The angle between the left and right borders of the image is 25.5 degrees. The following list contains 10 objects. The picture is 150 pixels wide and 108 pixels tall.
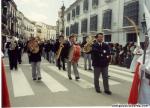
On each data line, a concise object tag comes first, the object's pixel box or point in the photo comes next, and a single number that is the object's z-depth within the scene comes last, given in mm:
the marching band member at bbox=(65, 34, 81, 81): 10180
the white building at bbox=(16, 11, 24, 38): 53675
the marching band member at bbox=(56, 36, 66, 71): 13086
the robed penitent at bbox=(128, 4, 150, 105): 4340
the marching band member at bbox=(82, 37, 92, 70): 13484
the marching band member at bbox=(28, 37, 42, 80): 10039
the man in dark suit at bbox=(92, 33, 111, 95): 7992
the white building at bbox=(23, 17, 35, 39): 67362
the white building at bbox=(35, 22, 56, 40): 76262
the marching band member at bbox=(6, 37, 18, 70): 13391
